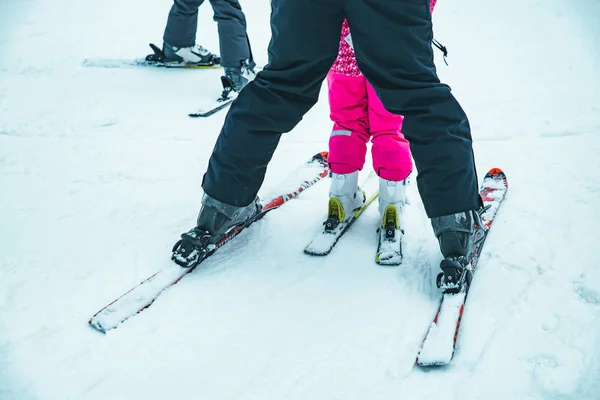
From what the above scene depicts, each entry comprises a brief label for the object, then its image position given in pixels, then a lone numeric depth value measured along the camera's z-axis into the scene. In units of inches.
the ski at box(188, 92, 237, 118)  138.3
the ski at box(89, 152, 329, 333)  59.7
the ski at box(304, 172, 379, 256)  74.4
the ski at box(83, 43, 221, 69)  182.1
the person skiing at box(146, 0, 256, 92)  152.5
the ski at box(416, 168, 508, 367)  53.1
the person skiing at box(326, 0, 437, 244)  77.0
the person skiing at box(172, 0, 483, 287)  59.1
